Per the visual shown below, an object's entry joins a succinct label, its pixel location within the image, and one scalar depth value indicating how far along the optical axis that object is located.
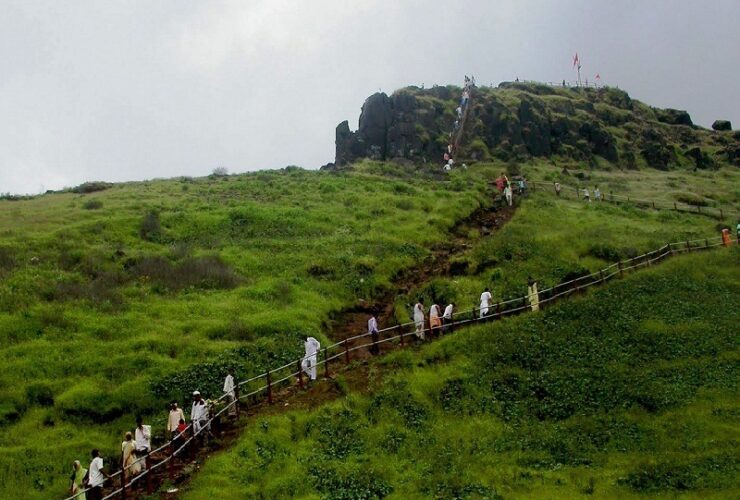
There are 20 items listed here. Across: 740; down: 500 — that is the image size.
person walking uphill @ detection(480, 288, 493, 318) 30.06
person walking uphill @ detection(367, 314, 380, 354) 28.89
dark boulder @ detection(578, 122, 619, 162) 84.25
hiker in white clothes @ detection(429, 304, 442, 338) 29.17
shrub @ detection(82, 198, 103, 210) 50.50
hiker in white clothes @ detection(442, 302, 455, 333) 29.36
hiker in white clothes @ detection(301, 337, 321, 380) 25.94
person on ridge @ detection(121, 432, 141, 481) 19.70
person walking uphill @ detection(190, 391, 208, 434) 21.84
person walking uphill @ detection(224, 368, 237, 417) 23.73
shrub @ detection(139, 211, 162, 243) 43.26
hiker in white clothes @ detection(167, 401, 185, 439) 21.73
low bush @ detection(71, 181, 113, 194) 64.69
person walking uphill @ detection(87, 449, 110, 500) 18.44
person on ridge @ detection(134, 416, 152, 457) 20.50
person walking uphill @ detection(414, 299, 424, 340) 28.97
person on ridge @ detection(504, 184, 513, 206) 58.22
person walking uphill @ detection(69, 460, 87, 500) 18.62
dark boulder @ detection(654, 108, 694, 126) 108.56
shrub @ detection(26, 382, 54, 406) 23.86
